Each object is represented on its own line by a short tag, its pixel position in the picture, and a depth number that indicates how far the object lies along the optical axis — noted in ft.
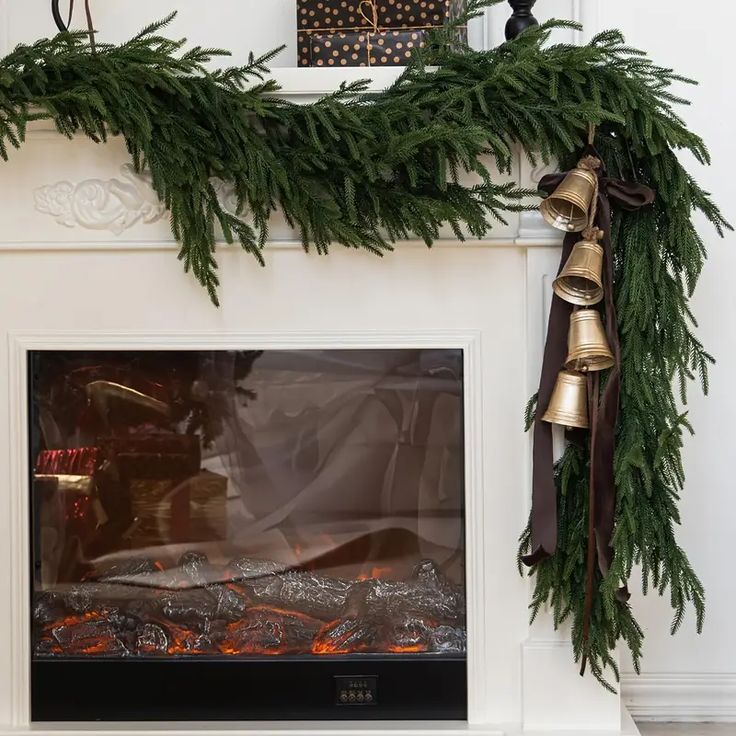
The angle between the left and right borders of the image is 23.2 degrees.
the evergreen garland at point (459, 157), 7.75
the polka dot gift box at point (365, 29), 8.04
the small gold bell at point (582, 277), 7.74
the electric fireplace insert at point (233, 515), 8.22
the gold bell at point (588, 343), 7.78
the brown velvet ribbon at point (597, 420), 7.82
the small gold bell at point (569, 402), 7.85
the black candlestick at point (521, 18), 8.03
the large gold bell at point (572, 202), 7.75
